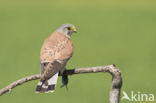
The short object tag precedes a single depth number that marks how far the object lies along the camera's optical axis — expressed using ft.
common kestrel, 46.21
